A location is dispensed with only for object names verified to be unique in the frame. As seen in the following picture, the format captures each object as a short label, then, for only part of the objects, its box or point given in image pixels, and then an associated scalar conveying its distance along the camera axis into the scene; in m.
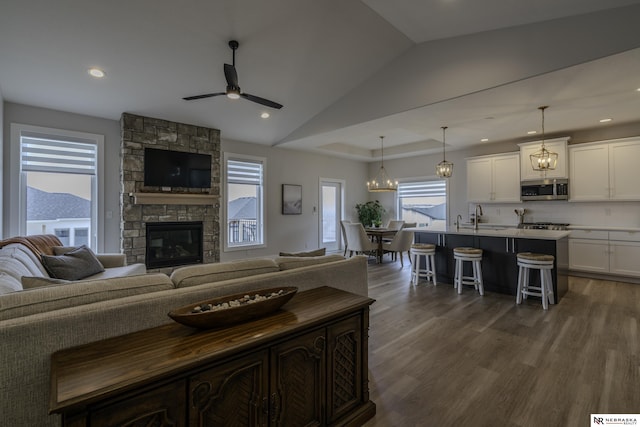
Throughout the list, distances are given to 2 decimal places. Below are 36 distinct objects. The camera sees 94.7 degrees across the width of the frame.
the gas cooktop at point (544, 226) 5.50
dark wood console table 1.01
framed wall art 7.23
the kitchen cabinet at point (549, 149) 5.46
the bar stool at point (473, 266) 4.31
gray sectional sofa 1.14
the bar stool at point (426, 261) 4.82
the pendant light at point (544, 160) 4.42
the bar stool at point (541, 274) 3.71
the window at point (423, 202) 7.84
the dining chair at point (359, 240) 6.50
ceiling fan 3.11
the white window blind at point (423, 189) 7.84
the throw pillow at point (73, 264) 2.93
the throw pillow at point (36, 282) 1.65
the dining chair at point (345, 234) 6.98
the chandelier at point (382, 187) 6.98
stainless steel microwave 5.52
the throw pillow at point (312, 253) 2.44
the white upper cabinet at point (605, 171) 4.90
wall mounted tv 5.09
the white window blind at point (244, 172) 6.49
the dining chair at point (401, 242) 6.46
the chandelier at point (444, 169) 5.33
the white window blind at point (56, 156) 4.41
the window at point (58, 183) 4.36
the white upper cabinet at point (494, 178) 6.14
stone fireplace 4.90
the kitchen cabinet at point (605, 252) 4.70
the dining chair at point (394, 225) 7.38
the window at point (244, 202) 6.47
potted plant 8.77
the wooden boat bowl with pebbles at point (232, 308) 1.34
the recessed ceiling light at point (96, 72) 3.75
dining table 6.73
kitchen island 3.99
